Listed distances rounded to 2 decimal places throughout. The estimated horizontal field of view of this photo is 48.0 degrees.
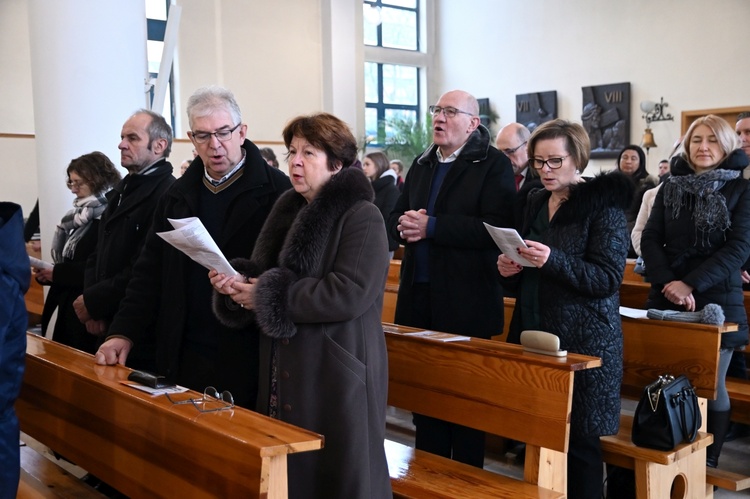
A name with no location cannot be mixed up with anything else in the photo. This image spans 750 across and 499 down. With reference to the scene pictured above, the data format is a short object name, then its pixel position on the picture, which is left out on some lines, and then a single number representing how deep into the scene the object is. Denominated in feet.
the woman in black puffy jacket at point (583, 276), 9.18
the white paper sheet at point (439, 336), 9.75
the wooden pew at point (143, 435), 6.14
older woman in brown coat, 7.18
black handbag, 9.86
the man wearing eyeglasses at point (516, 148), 14.58
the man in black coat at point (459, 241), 10.43
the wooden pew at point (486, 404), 8.40
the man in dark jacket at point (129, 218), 10.48
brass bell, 39.73
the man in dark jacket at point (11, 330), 6.59
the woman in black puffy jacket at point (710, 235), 11.53
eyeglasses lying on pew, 7.06
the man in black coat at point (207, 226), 8.80
